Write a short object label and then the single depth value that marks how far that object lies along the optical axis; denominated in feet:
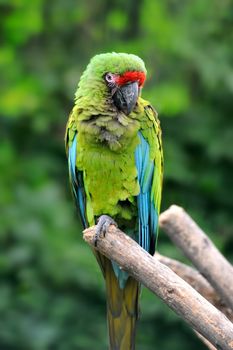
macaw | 16.17
